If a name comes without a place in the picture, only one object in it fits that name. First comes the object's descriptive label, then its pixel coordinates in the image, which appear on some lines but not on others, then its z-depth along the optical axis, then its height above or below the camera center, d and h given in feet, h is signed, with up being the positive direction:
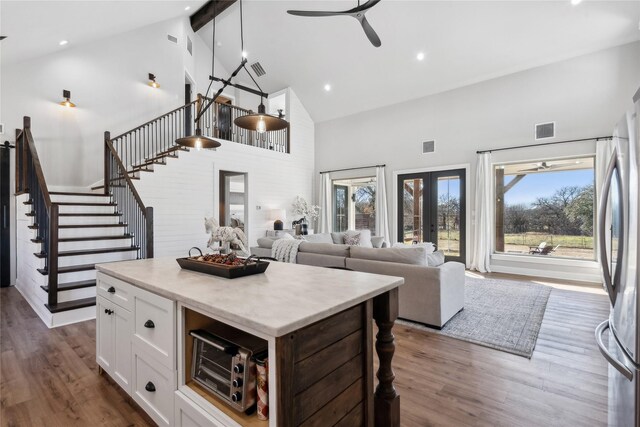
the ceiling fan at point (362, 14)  10.27 +7.26
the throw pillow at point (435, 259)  11.53 -1.73
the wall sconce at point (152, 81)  23.21 +10.30
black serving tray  5.83 -1.06
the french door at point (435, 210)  22.71 +0.34
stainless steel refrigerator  3.70 -0.76
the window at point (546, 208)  18.54 +0.38
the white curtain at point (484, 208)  20.83 +0.42
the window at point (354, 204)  28.02 +1.01
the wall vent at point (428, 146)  23.57 +5.29
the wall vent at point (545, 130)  18.80 +5.23
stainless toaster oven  4.21 -2.20
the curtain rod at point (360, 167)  26.24 +4.24
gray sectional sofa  10.82 -2.22
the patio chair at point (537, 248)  19.89 -2.26
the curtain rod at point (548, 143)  17.26 +4.37
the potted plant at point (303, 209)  28.96 +0.54
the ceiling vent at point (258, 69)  27.69 +13.50
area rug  9.91 -4.06
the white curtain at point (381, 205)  25.82 +0.80
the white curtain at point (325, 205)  29.66 +0.95
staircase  11.98 -0.70
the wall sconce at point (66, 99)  19.63 +7.58
